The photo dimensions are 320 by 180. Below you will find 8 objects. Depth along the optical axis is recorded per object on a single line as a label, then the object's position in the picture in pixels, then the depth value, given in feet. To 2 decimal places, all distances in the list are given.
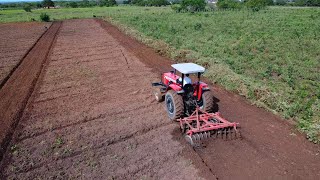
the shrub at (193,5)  135.87
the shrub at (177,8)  137.57
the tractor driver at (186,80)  21.71
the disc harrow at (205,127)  19.70
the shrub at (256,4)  139.71
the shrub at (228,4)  147.51
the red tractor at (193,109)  19.90
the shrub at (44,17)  116.20
